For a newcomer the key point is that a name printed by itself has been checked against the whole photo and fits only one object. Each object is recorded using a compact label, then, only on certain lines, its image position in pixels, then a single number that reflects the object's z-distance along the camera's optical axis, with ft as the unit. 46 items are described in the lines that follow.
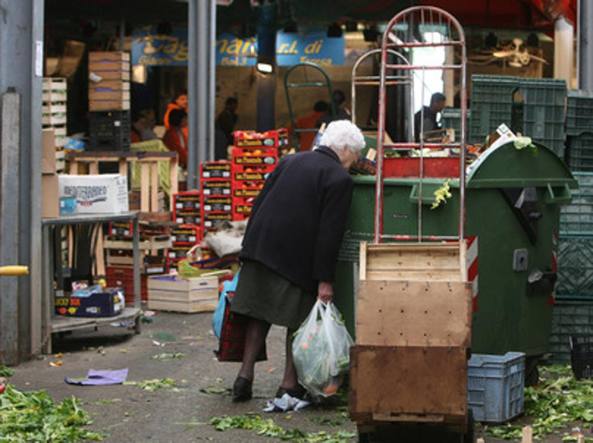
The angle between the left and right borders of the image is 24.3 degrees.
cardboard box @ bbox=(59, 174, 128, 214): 38.17
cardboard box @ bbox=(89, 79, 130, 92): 60.30
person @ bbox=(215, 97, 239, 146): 77.97
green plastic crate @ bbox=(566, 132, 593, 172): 38.45
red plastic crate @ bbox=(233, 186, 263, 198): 56.08
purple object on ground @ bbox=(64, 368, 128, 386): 32.50
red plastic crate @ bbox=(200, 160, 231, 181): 56.08
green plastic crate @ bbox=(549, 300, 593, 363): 34.55
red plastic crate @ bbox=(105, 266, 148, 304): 46.44
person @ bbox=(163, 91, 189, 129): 71.68
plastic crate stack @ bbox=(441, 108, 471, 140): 39.29
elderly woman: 29.55
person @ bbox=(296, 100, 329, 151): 71.92
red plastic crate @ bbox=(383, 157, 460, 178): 30.22
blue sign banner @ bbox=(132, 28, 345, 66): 84.58
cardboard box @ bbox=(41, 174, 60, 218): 36.35
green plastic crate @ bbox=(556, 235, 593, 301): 34.47
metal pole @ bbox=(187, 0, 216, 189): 58.85
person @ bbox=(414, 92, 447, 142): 55.16
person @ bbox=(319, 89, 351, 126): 67.83
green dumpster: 29.66
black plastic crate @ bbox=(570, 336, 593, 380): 31.58
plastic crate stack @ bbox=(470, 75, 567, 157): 37.01
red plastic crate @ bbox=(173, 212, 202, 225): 55.93
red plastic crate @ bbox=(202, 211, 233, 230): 55.57
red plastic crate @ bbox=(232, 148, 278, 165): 57.00
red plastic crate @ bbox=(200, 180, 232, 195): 55.83
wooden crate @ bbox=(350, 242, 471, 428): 24.23
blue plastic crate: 27.30
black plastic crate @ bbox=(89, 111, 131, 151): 60.70
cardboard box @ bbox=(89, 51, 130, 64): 59.67
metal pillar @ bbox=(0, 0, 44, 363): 35.06
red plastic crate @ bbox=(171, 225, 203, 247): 54.08
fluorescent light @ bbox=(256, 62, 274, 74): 77.87
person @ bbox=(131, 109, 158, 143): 70.69
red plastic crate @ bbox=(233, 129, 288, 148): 57.57
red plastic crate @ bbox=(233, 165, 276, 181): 56.44
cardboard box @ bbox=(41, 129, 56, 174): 36.42
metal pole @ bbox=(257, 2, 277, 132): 78.28
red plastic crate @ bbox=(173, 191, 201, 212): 55.98
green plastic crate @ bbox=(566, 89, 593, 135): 38.09
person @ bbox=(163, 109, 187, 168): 69.41
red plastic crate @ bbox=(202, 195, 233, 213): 55.93
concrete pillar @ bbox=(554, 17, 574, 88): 69.67
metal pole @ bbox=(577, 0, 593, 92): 48.83
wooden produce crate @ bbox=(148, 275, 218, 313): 45.37
